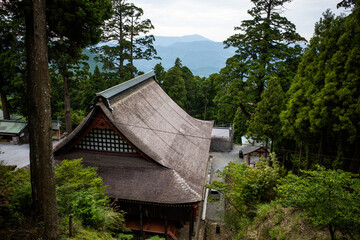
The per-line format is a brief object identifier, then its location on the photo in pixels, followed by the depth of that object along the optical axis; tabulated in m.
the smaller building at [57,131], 23.69
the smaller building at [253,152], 19.14
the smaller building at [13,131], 22.47
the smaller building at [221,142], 26.53
